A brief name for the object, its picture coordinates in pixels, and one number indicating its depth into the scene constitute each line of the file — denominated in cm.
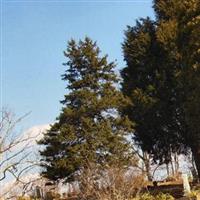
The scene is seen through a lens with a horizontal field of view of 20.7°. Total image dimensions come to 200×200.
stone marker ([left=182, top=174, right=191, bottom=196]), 2351
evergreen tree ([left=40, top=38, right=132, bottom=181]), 3253
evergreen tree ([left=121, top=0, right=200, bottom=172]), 3238
